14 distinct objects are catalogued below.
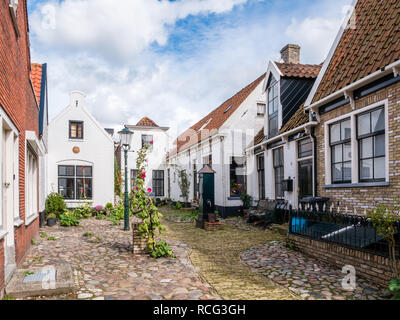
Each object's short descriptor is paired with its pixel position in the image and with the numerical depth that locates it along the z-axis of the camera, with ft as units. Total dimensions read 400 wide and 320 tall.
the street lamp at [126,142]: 37.99
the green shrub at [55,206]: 44.73
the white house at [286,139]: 36.11
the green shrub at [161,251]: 23.62
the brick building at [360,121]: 22.66
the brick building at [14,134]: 16.57
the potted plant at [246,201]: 50.69
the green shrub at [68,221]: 41.39
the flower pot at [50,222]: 41.65
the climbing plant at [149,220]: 23.93
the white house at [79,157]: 57.26
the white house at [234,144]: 52.44
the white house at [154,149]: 82.07
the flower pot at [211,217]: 39.44
